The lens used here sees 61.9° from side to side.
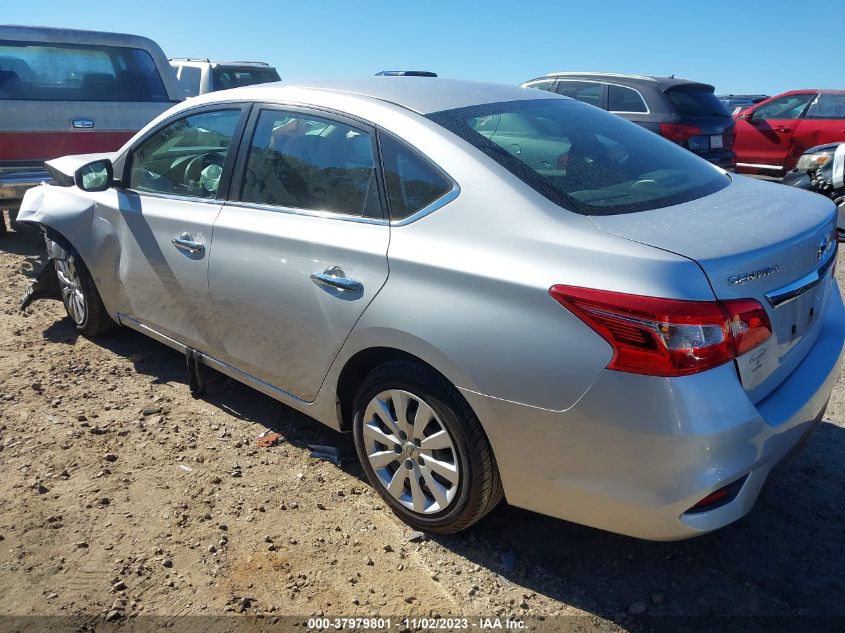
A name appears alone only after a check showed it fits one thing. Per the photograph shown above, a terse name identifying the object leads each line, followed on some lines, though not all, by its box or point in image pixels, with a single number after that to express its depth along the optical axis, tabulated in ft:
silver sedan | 6.73
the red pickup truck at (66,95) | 21.93
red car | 35.09
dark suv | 29.07
